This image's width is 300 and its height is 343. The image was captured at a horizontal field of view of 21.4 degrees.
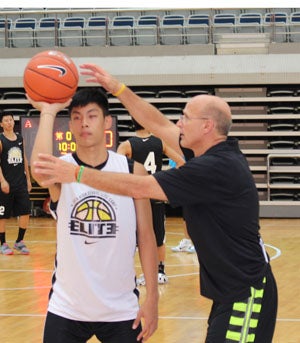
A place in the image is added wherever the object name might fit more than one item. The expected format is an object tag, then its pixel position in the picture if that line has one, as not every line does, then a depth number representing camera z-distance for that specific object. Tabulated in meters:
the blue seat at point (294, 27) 16.45
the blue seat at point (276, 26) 16.50
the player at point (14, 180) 10.46
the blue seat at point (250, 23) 16.69
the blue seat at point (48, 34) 17.09
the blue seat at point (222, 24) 16.64
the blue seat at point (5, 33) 17.16
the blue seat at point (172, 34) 16.86
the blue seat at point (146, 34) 16.81
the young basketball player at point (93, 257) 3.38
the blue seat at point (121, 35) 16.95
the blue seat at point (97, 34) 17.05
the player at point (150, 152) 7.98
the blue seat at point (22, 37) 17.17
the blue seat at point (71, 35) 17.08
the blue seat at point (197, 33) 16.70
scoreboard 14.78
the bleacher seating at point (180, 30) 16.59
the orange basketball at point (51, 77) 3.78
